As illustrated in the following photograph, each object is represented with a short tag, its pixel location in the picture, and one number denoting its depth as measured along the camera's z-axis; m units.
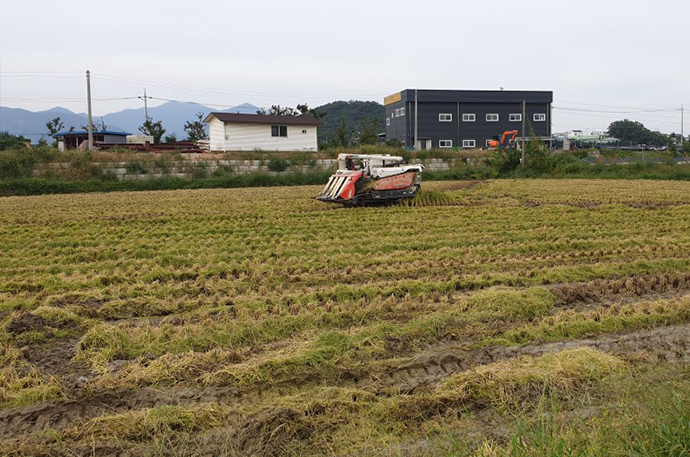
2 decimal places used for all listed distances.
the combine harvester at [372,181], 17.56
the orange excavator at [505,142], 40.98
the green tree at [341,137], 47.75
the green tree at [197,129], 57.03
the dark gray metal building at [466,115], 55.88
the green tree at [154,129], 54.53
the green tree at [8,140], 40.19
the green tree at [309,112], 52.88
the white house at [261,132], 39.94
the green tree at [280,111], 55.94
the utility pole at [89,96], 36.83
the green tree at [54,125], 55.94
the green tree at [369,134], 47.38
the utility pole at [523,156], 35.16
